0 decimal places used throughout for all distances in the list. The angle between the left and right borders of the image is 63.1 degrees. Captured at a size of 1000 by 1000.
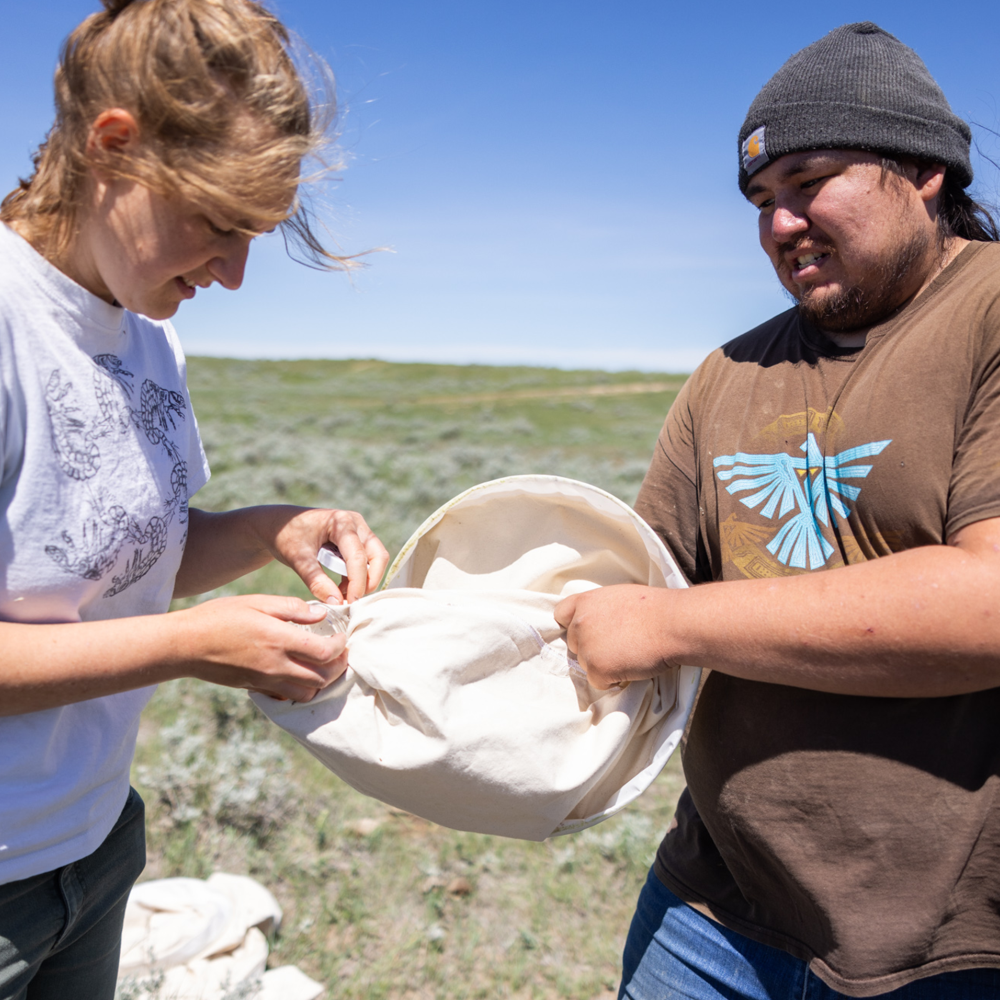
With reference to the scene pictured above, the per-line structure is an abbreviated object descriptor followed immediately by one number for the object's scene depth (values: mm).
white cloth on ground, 2904
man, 1369
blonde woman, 1288
